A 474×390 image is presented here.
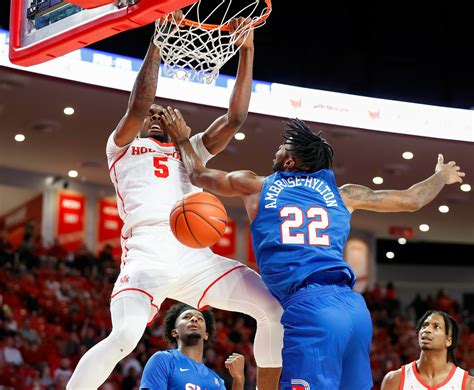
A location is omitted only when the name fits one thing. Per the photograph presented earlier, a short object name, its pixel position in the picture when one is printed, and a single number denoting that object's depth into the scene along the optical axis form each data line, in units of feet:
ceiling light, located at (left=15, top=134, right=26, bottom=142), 48.28
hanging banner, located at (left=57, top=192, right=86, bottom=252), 57.41
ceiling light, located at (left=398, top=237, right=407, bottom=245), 71.64
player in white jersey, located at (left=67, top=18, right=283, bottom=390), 15.66
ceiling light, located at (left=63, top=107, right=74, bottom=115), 43.21
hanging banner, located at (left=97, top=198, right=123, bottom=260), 59.06
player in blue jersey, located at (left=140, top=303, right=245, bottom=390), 18.47
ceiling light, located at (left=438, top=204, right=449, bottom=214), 59.42
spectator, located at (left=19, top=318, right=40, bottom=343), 38.71
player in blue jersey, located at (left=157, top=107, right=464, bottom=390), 14.35
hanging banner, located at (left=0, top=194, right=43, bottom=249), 57.26
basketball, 15.02
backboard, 14.18
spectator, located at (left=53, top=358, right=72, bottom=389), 34.96
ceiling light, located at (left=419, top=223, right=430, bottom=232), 66.28
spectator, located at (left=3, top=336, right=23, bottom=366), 36.09
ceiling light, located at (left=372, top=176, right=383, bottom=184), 54.16
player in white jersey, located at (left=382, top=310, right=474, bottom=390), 20.75
